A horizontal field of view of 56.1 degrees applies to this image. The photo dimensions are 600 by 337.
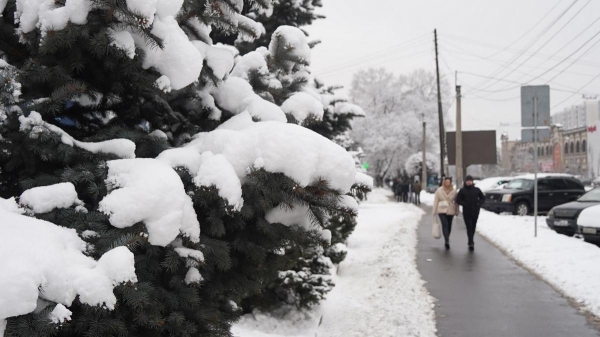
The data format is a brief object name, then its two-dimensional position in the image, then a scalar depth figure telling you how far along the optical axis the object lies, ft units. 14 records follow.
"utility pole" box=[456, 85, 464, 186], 91.71
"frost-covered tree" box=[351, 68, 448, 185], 178.29
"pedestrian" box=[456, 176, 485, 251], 39.34
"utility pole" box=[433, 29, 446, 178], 114.62
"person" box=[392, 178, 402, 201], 124.59
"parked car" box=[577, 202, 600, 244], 39.06
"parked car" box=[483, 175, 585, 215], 73.41
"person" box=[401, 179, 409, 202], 122.72
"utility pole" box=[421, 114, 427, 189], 155.75
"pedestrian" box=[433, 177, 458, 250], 39.86
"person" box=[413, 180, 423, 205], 110.93
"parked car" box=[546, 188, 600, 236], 45.41
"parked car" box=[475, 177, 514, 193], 111.04
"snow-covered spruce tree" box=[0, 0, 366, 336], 7.24
